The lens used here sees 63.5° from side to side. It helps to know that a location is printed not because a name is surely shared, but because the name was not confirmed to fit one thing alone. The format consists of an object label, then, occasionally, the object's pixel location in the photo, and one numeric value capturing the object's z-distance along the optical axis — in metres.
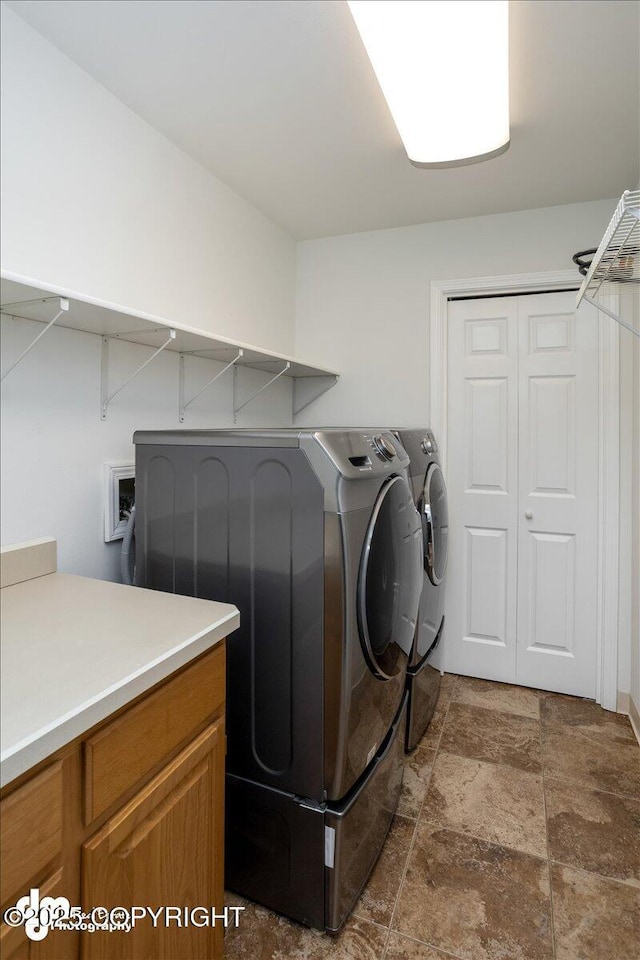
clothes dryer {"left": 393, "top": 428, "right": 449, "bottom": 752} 2.04
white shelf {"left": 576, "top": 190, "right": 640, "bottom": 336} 1.30
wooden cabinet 0.72
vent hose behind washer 1.73
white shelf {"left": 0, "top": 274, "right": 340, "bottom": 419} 1.22
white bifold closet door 2.57
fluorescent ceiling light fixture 1.13
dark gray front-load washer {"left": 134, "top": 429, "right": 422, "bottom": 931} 1.26
